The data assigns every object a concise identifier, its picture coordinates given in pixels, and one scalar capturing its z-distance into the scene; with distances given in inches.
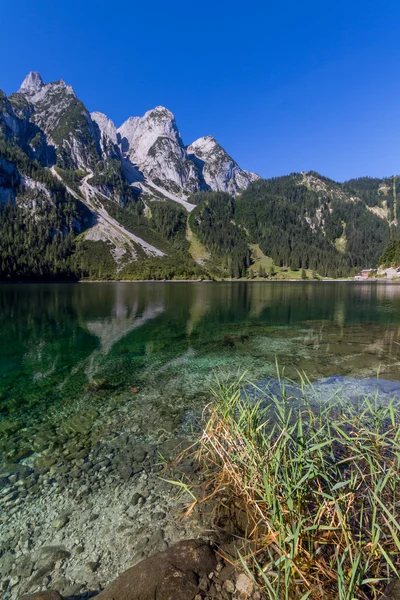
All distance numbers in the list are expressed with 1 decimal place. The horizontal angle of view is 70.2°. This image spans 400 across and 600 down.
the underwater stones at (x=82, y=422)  507.2
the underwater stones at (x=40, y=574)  236.7
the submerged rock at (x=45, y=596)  190.7
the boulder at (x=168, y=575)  186.2
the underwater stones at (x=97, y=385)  699.9
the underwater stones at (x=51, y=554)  259.9
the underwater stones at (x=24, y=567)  246.9
